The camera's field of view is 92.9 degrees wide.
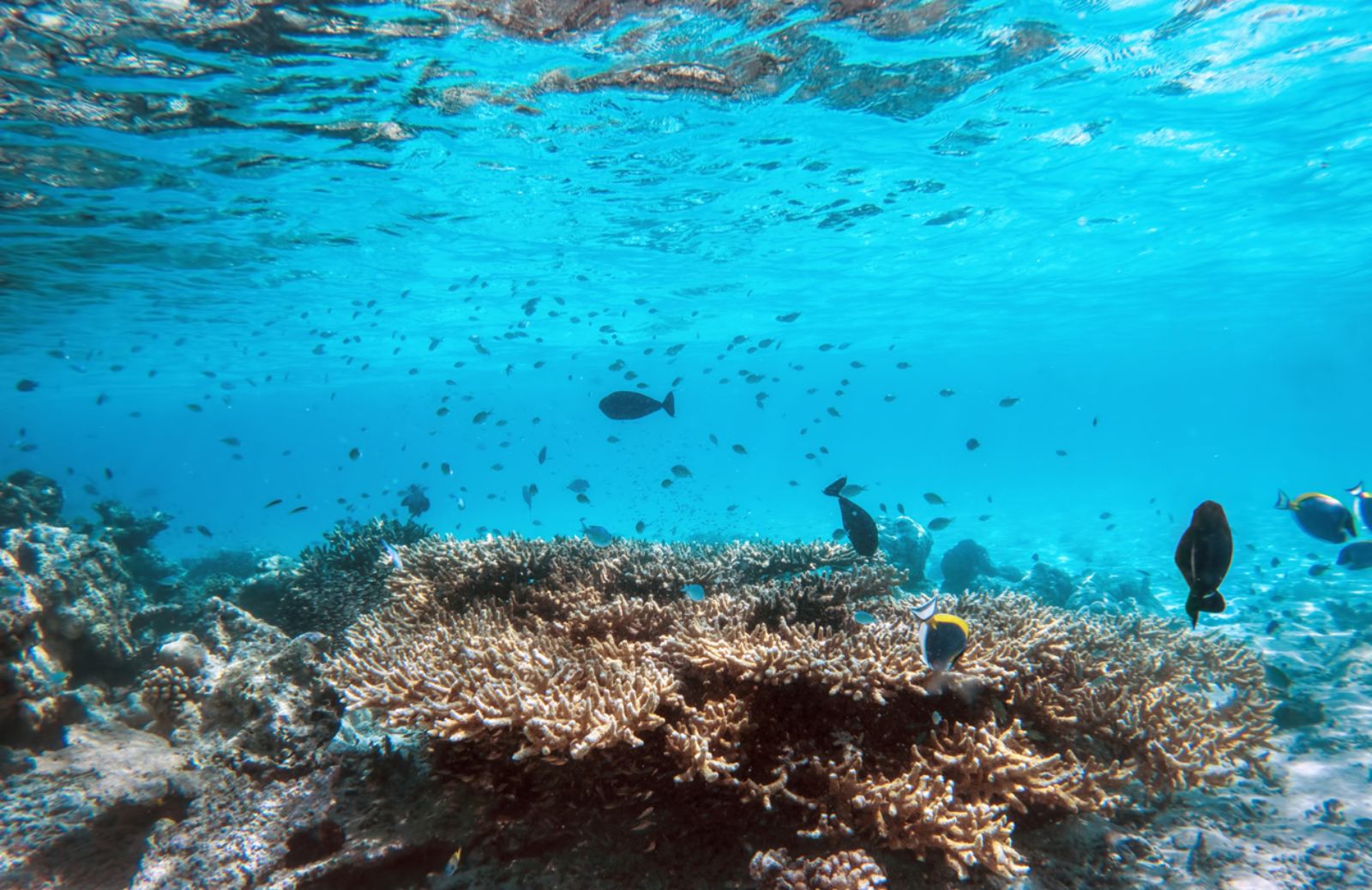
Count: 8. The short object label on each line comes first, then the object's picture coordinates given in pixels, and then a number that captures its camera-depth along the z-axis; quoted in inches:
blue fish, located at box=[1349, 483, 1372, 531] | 270.2
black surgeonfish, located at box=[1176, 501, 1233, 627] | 120.4
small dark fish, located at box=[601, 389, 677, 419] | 354.3
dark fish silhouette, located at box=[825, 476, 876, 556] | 252.4
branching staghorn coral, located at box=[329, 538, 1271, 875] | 139.8
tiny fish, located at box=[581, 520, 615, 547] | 314.3
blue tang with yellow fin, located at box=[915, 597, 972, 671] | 142.7
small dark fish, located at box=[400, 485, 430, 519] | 480.7
